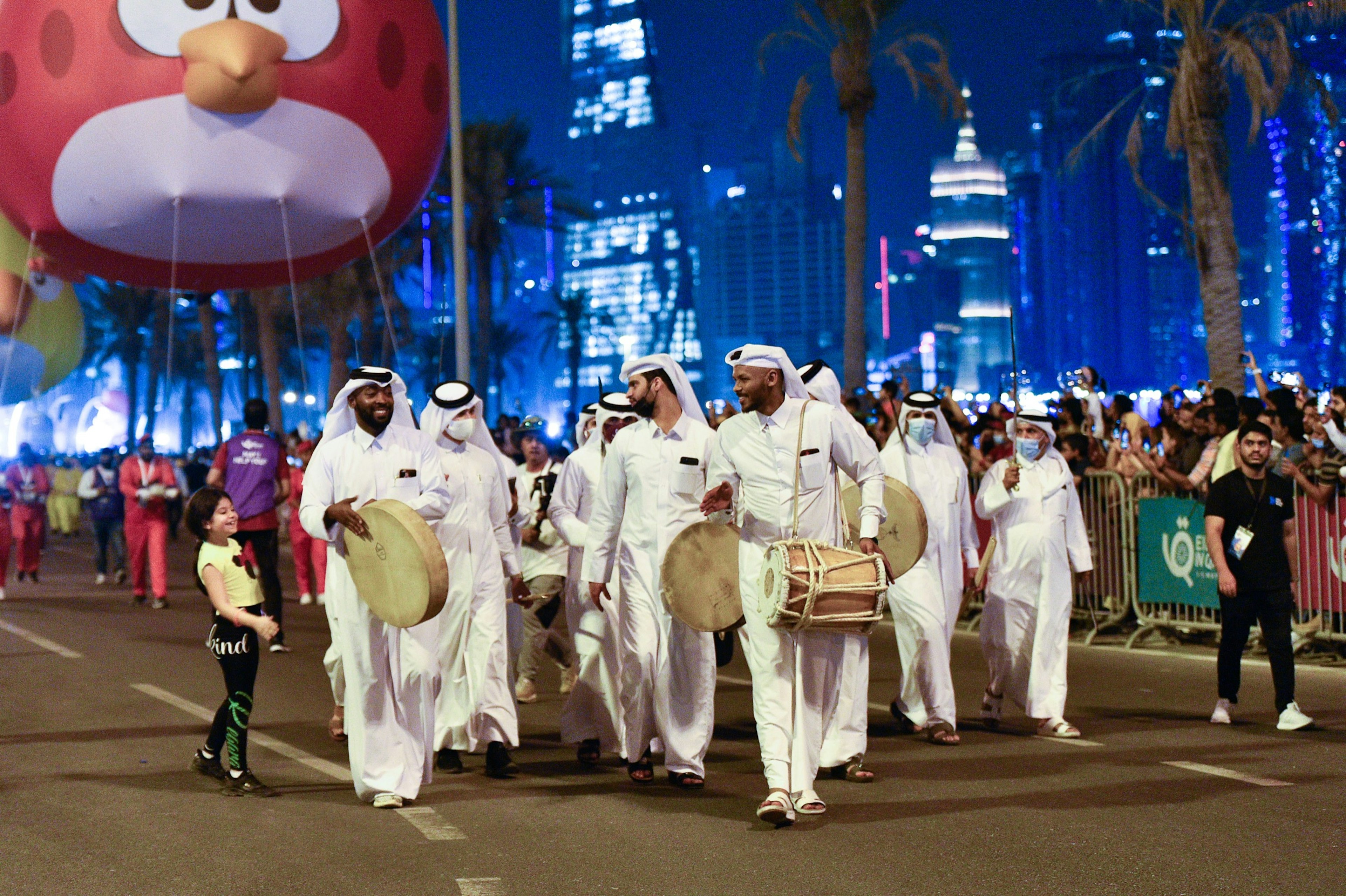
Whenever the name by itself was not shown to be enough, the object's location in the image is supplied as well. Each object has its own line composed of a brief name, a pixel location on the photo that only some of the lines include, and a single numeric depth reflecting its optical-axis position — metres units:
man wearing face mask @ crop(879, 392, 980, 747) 9.46
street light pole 18.91
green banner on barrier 13.60
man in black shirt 9.83
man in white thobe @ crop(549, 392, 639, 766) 8.98
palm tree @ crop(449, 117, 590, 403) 38.06
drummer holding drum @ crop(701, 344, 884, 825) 7.46
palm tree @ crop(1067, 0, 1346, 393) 19.92
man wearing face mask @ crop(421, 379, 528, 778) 8.67
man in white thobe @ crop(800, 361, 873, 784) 7.72
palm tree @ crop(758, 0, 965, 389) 25.23
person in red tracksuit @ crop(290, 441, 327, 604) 17.67
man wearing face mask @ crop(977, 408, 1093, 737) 9.84
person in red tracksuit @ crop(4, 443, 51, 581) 21.50
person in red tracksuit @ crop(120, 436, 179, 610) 18.66
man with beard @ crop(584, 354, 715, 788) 8.41
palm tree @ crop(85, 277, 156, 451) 60.81
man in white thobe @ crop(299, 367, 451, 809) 7.68
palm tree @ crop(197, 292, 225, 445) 46.09
